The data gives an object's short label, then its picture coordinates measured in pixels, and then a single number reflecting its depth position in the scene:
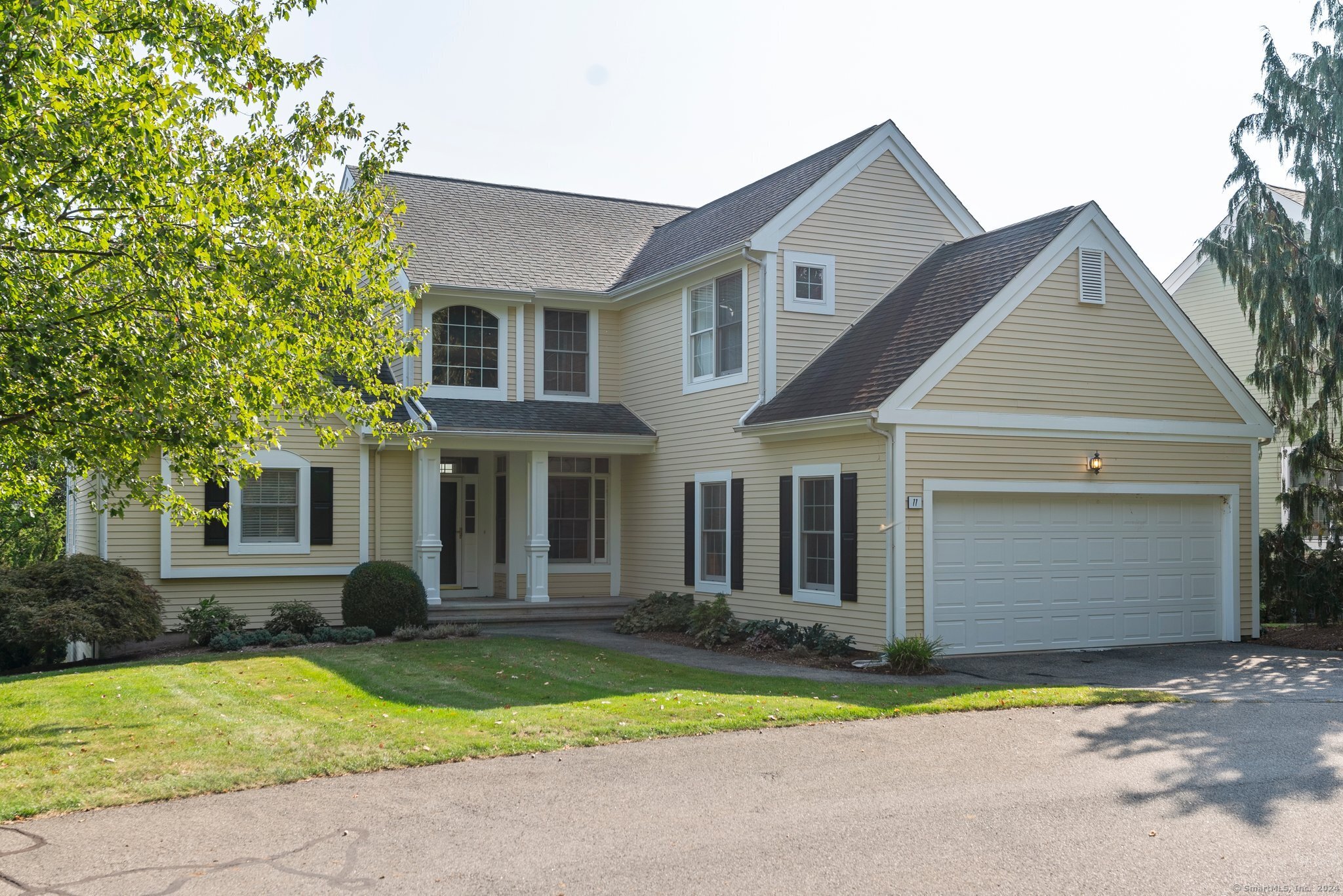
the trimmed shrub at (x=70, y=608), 14.09
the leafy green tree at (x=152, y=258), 8.27
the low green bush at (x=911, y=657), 12.91
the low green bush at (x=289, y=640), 15.82
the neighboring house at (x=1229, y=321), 21.77
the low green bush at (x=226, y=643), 15.34
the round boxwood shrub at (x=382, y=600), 16.55
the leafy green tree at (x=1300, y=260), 17.50
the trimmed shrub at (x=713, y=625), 15.84
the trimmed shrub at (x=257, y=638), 15.81
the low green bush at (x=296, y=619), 16.52
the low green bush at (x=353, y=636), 16.00
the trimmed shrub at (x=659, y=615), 17.31
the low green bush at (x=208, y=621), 15.93
